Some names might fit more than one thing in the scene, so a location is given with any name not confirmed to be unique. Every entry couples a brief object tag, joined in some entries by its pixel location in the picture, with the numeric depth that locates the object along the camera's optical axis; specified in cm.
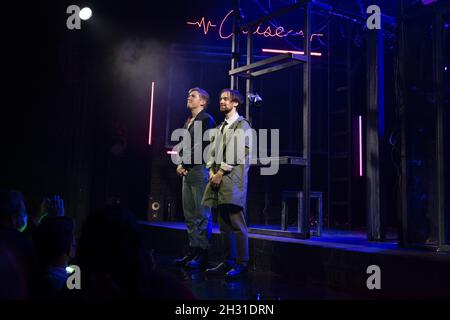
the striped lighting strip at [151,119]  751
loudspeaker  724
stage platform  304
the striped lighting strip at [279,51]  769
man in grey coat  379
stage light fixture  528
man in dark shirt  436
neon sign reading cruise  768
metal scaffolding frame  457
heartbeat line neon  763
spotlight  707
